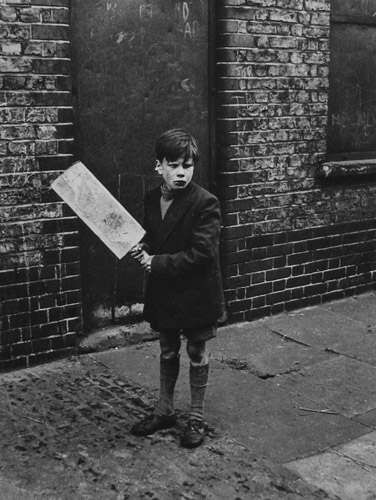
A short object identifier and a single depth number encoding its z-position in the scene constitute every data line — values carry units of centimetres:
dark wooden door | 480
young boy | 339
